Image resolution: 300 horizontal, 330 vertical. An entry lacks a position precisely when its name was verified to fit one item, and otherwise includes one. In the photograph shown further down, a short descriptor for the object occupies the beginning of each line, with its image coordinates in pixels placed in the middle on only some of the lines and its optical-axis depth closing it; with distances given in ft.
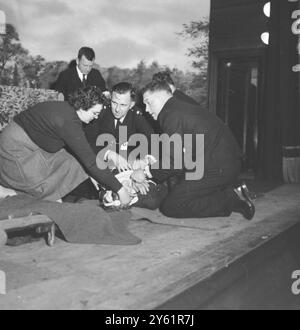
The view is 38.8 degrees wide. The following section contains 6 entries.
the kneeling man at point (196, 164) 11.85
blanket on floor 9.59
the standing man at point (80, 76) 16.85
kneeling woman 10.30
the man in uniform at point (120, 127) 14.24
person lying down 11.96
